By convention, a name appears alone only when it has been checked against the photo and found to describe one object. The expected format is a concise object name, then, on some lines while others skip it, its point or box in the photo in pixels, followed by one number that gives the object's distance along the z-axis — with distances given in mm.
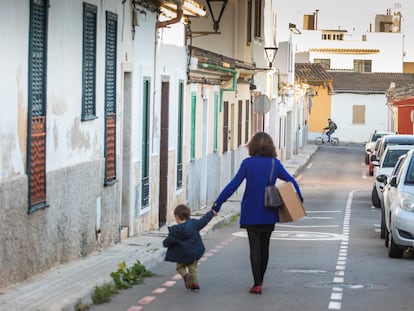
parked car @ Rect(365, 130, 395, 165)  55012
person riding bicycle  77500
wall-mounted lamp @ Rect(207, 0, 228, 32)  33884
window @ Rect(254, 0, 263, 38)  39969
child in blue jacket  12352
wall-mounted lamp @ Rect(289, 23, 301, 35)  72462
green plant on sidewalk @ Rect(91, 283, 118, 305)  11695
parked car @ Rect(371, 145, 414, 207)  29406
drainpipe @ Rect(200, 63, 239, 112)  28120
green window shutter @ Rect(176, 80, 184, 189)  24578
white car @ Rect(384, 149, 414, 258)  15867
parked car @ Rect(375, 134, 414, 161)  35906
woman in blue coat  12305
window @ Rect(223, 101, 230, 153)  33584
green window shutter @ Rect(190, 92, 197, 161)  26672
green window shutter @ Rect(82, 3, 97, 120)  15227
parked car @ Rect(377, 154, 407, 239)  18366
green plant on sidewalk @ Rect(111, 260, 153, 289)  12969
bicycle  80000
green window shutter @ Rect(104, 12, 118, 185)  16906
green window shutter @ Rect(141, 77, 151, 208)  20188
